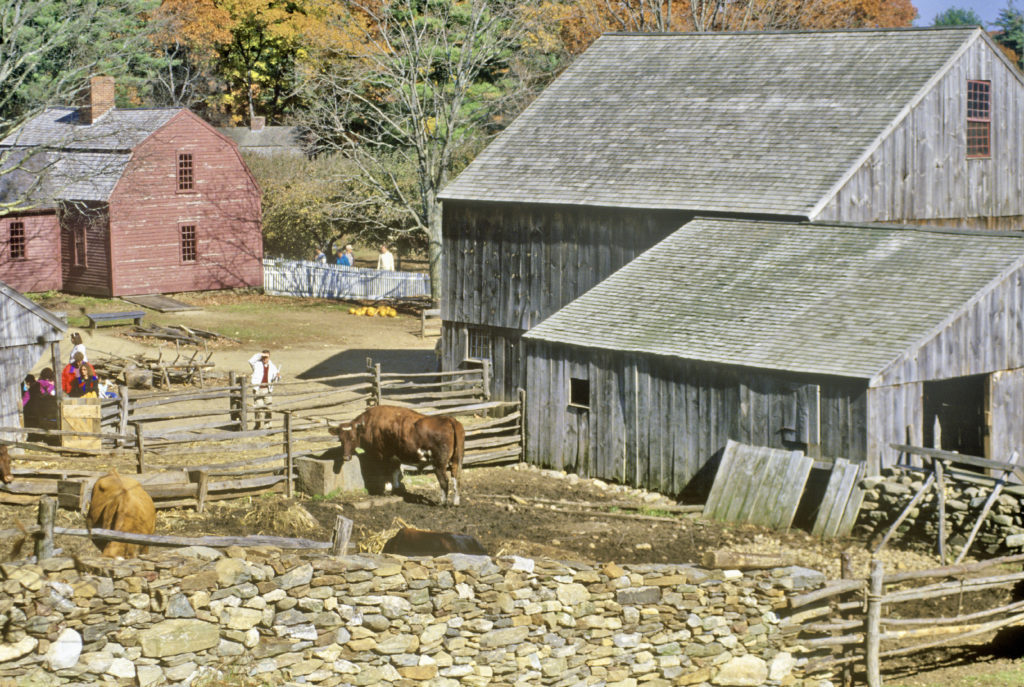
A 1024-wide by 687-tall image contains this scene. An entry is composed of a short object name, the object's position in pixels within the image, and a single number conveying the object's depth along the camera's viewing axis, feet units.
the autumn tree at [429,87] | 155.22
